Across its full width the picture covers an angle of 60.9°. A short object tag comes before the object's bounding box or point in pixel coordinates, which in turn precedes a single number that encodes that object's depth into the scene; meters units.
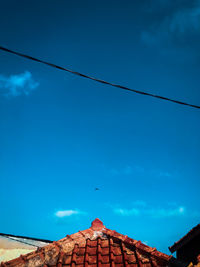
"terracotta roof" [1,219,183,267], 4.62
